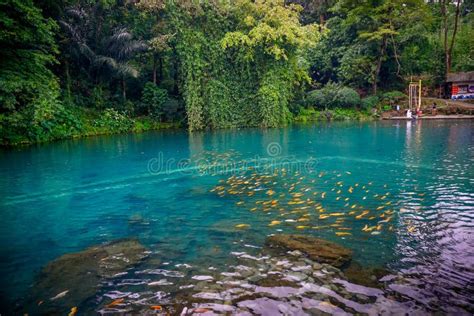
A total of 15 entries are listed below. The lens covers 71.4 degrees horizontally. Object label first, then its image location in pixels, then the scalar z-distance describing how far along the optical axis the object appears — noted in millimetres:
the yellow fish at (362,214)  6221
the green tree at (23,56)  16250
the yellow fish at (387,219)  5961
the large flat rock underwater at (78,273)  3791
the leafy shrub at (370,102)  32125
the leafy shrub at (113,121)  24953
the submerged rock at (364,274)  3982
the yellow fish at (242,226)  5914
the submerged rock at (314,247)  4535
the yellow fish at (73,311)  3566
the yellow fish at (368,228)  5560
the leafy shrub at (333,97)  31688
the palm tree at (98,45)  24031
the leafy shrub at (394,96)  32500
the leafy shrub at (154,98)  27664
